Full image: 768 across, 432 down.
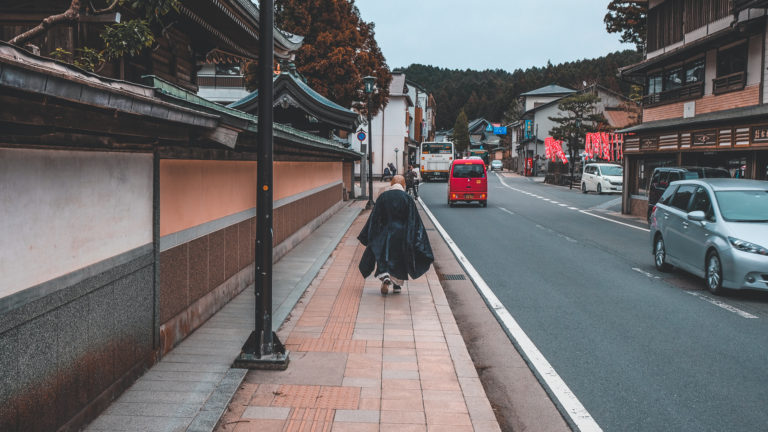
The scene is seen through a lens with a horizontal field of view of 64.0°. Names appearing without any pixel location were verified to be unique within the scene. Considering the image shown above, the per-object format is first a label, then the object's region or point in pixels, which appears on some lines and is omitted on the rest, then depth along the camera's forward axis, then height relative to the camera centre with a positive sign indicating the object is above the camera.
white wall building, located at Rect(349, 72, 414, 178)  60.41 +4.24
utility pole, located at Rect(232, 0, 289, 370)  5.70 -0.49
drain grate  11.24 -1.88
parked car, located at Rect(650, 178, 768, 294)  8.84 -0.86
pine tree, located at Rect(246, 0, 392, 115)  28.69 +6.02
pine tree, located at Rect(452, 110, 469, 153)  119.31 +7.95
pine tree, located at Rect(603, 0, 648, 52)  29.19 +7.63
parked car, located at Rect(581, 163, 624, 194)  36.57 -0.08
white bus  56.84 +1.55
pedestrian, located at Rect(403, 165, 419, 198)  31.44 -0.29
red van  27.58 -0.31
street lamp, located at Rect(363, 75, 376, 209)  24.39 +2.90
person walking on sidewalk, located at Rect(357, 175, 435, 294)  9.02 -1.00
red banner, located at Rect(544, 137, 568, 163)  50.59 +2.26
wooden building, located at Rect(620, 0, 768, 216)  18.31 +3.03
